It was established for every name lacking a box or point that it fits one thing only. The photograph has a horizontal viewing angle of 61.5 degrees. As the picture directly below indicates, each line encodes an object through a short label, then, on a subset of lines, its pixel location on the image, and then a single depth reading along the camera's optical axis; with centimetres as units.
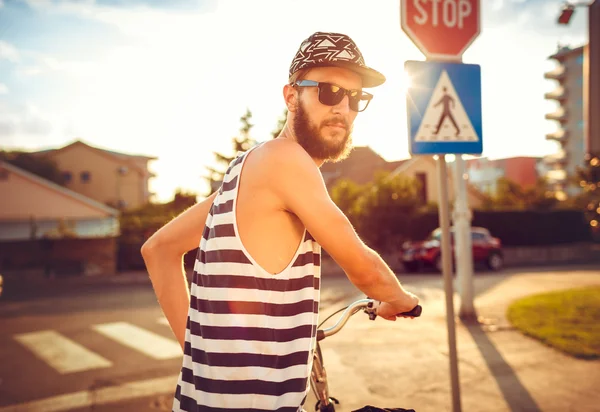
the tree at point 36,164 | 4512
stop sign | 359
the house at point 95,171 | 5047
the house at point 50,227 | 1969
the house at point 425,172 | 4034
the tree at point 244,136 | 2618
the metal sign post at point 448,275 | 330
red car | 1920
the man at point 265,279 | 143
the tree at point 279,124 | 2552
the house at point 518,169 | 8875
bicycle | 188
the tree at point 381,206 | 2311
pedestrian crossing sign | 351
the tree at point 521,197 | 3878
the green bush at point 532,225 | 2734
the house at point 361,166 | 4175
